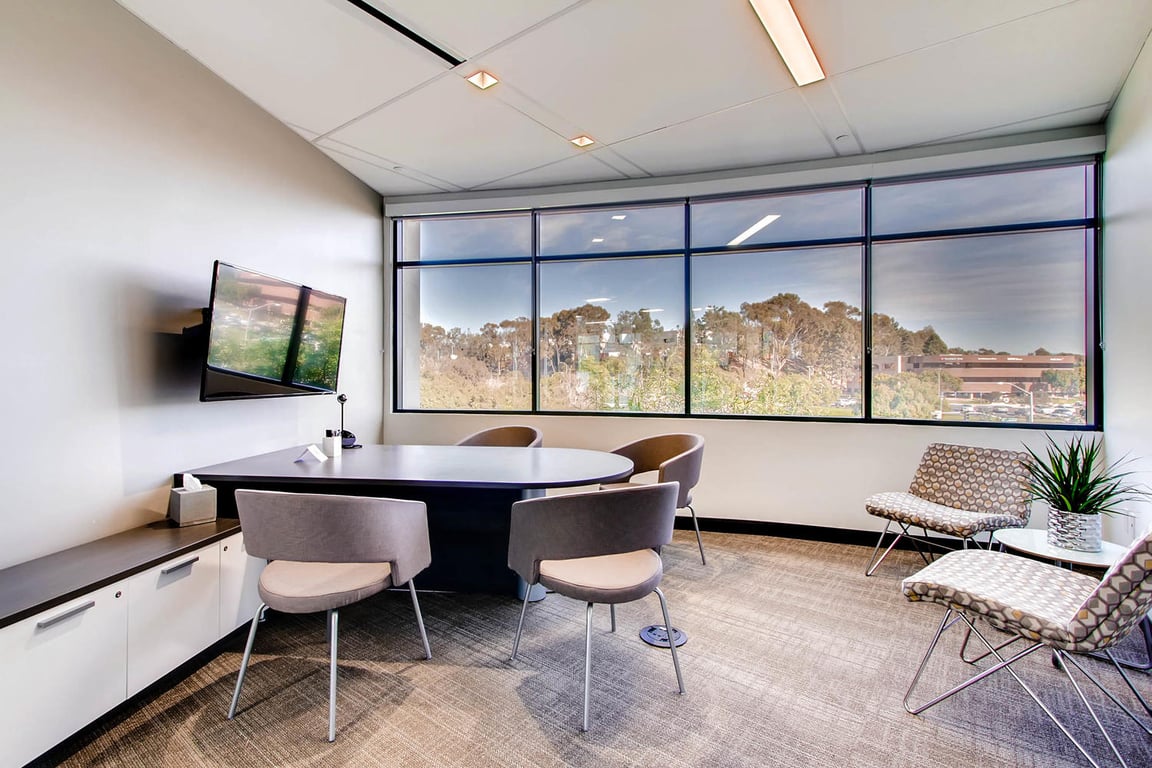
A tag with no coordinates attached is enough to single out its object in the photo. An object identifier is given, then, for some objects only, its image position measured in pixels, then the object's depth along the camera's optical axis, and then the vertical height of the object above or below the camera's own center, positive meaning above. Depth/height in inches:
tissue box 102.8 -26.0
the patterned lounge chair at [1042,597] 65.7 -32.9
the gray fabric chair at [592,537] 79.0 -25.0
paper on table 124.2 -19.0
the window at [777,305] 150.7 +25.3
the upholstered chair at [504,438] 161.6 -18.8
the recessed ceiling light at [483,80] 119.7 +70.0
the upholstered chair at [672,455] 132.0 -22.1
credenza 66.9 -37.5
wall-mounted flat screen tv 111.2 +9.9
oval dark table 98.5 -20.1
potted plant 97.8 -24.2
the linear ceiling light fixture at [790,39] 97.7 +70.4
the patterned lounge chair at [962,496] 124.6 -31.3
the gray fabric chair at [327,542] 76.5 -25.1
